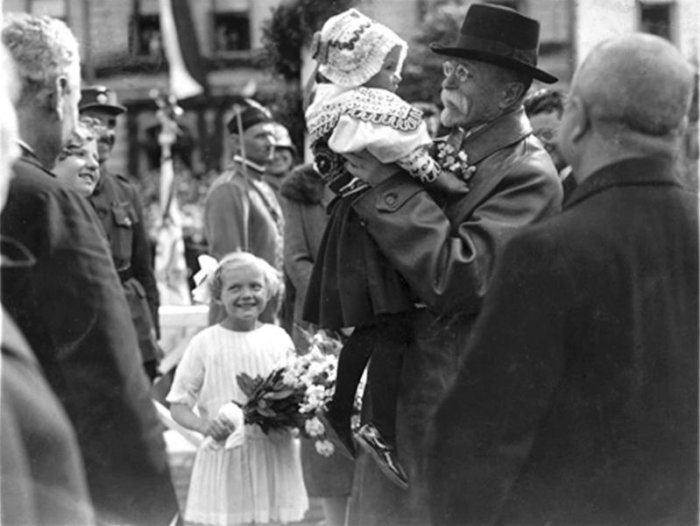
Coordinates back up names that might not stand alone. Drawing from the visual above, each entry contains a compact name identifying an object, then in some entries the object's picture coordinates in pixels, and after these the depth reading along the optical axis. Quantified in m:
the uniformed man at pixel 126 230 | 7.45
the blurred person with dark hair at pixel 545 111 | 5.81
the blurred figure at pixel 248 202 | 7.56
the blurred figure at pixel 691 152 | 4.02
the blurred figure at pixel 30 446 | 2.99
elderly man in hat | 4.25
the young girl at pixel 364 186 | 4.36
